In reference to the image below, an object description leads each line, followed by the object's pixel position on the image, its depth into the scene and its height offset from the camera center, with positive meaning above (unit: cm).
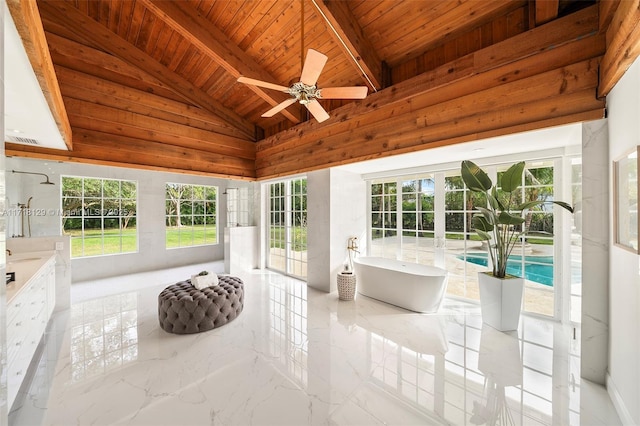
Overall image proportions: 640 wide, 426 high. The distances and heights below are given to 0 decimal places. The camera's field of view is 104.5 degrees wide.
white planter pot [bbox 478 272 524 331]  291 -108
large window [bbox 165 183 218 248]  672 -9
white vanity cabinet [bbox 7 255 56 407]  180 -90
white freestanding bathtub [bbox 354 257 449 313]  349 -111
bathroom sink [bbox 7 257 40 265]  300 -59
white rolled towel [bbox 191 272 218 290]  337 -96
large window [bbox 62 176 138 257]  538 -7
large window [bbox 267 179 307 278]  546 -37
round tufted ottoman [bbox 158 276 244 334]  300 -121
